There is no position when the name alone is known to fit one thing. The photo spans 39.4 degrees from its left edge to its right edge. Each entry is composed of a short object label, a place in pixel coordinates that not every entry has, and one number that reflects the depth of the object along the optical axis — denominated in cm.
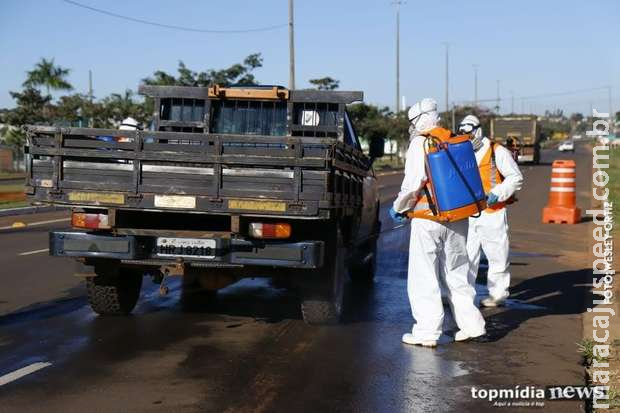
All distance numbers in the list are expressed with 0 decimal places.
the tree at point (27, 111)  4128
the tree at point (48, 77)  4456
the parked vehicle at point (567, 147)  9469
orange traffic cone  1778
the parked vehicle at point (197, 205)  671
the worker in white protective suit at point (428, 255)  677
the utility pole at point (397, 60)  5775
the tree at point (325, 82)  5147
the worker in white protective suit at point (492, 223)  827
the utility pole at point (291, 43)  3491
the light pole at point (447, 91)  7775
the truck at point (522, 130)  5488
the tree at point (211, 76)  3969
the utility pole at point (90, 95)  4348
